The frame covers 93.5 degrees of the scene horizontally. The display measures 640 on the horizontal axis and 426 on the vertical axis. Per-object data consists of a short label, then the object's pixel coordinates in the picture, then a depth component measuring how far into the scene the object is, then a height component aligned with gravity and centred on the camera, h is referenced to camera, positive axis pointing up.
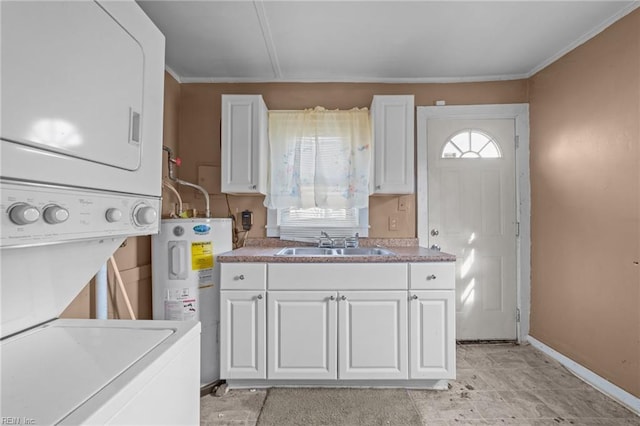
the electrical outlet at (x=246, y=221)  2.60 -0.02
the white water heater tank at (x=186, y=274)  1.96 -0.37
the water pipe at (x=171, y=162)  2.22 +0.42
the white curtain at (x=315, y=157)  2.51 +0.52
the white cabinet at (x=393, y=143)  2.30 +0.59
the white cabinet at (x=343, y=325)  1.92 -0.68
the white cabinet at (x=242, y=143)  2.31 +0.59
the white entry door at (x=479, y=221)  2.65 -0.01
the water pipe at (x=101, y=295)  1.58 -0.41
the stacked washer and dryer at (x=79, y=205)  0.54 +0.03
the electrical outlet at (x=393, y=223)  2.67 -0.03
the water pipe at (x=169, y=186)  2.14 +0.24
